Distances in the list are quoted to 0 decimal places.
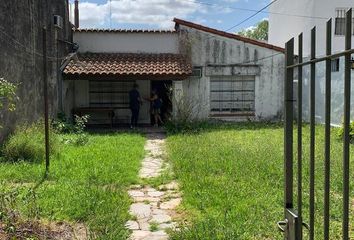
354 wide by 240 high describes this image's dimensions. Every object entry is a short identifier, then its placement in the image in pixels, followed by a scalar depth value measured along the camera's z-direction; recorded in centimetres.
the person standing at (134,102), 1747
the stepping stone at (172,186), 771
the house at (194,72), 1839
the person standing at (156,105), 1775
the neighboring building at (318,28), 1630
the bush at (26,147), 948
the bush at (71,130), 1275
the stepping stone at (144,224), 551
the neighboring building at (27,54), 1045
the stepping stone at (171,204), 649
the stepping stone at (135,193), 720
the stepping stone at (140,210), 608
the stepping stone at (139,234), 515
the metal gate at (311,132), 235
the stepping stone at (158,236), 515
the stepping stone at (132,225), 550
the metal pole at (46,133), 816
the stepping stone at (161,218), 580
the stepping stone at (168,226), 552
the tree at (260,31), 5300
